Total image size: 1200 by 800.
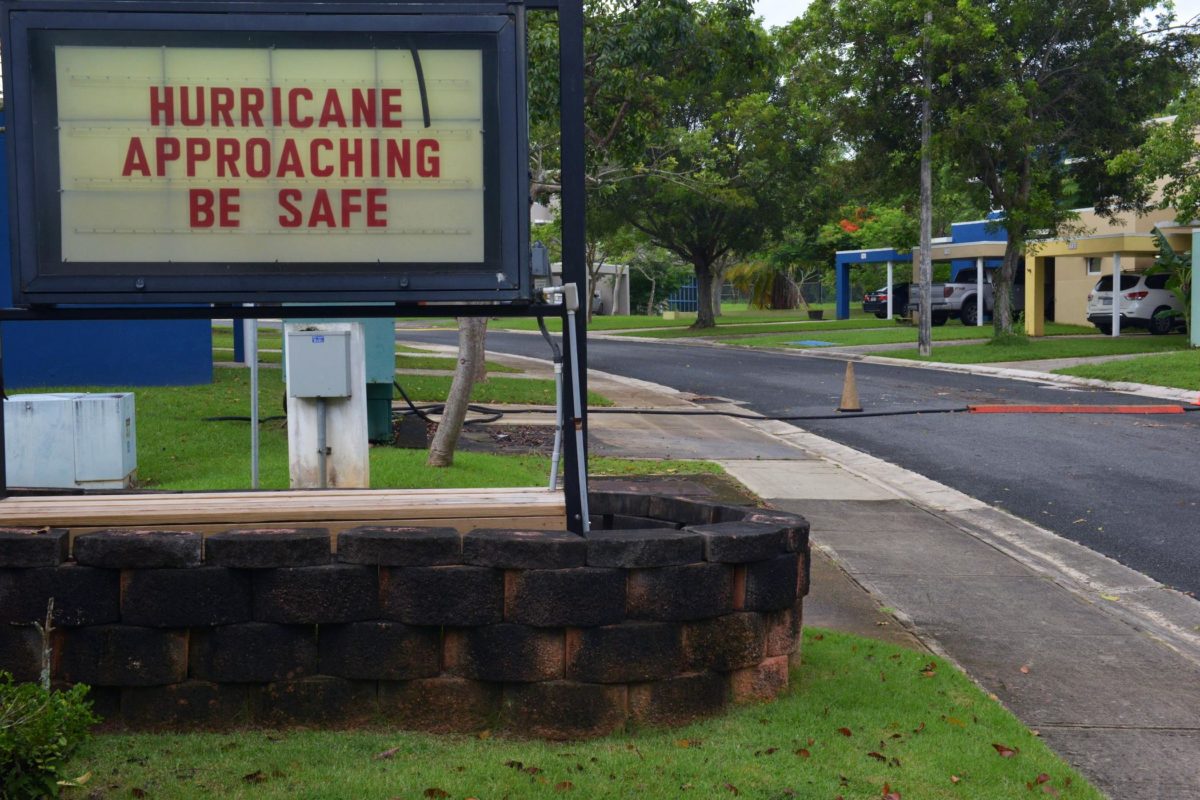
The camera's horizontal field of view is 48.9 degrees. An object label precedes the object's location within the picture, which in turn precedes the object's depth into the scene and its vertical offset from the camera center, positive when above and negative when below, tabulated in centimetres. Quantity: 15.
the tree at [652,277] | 7031 +158
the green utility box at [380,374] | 1330 -66
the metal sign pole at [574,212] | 568 +42
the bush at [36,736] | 404 -132
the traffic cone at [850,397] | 1945 -138
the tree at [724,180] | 3362 +368
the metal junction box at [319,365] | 1037 -43
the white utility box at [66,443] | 1088 -108
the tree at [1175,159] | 2817 +307
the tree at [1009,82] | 2991 +522
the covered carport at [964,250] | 4259 +187
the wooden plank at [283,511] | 555 -87
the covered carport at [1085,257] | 3566 +134
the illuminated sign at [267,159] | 560 +65
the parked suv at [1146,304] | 3638 -9
